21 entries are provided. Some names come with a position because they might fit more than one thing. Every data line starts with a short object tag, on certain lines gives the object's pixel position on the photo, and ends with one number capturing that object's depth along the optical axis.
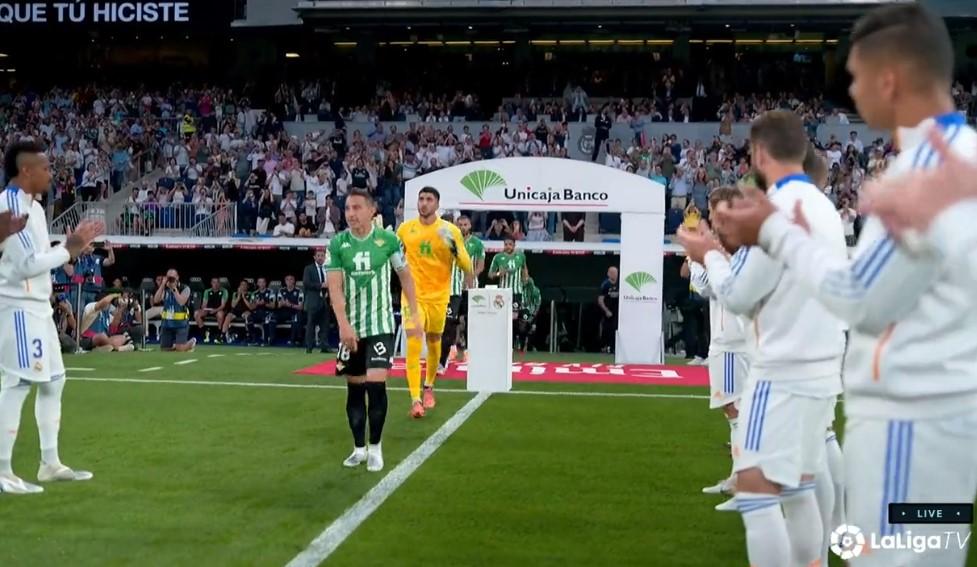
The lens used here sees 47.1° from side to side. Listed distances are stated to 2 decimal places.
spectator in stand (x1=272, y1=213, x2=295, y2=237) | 25.61
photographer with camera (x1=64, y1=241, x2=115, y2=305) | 21.21
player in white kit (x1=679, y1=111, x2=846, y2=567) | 4.37
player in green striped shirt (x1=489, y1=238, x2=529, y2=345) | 20.50
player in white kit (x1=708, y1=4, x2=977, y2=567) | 3.03
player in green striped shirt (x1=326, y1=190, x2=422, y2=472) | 8.71
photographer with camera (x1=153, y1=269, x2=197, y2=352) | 21.09
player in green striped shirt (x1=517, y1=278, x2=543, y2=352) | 21.91
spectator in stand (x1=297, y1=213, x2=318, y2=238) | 25.53
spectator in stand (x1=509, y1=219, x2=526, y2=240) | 23.75
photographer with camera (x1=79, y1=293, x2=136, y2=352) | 20.20
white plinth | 13.73
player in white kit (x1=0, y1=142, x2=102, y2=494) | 7.50
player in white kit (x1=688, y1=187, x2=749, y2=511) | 7.95
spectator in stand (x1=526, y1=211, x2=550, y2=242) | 24.31
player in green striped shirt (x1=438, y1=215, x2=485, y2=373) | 15.06
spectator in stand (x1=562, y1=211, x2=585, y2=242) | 24.28
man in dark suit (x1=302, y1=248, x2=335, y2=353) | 21.84
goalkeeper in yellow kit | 12.21
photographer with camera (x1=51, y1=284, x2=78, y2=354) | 20.61
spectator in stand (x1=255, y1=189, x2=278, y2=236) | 26.31
